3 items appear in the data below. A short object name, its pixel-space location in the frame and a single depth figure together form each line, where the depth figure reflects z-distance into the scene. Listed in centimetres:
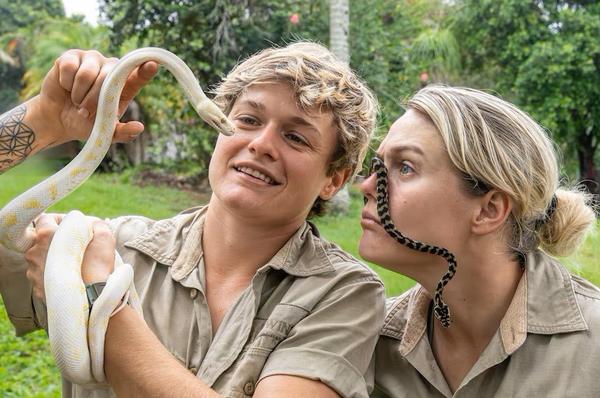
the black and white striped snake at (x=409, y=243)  257
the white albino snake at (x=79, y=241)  204
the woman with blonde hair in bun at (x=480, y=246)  255
